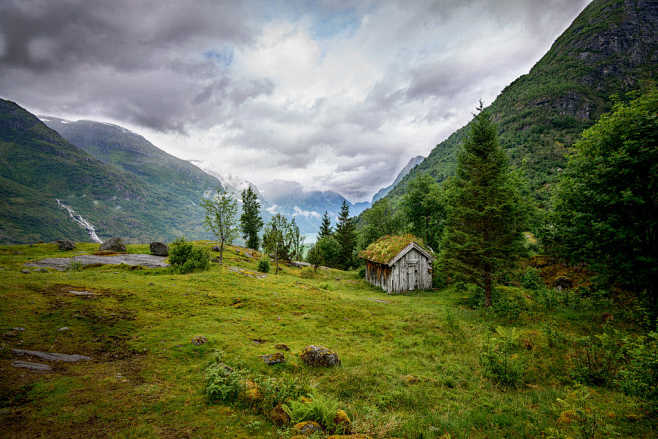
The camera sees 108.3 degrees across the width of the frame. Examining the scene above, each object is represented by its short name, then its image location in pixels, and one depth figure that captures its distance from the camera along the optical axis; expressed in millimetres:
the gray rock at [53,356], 5930
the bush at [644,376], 5512
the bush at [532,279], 20645
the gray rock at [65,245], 35266
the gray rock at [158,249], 33750
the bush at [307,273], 37531
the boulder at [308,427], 4438
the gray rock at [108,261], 21328
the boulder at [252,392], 5449
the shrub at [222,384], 5320
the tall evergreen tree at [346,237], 62406
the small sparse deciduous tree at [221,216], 28984
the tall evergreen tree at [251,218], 65719
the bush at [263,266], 35188
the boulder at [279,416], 4816
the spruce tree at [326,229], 74812
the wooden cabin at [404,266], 26812
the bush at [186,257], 22095
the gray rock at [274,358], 7637
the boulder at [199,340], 8109
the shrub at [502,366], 7715
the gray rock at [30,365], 5409
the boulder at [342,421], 4797
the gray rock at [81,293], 10280
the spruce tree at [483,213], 16391
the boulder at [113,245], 32906
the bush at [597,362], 7522
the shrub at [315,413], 4804
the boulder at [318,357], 8156
